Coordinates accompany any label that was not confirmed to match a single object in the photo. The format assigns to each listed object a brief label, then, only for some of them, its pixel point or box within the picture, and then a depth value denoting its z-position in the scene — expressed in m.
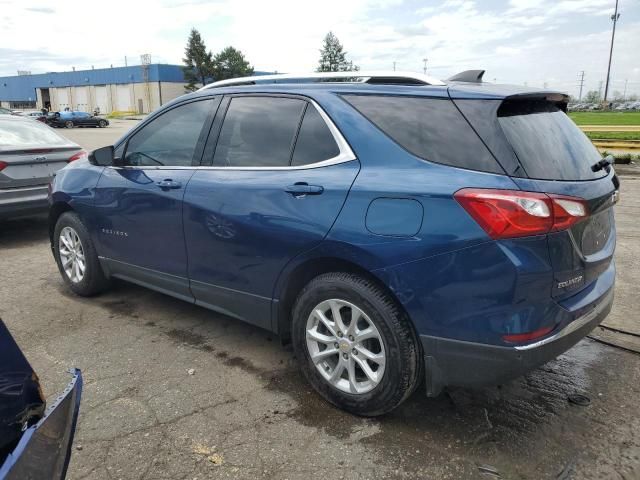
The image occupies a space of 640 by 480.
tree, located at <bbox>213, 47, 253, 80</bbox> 79.56
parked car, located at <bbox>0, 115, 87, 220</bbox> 6.46
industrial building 73.19
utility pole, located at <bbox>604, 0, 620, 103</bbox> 61.16
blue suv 2.41
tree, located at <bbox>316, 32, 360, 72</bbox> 79.81
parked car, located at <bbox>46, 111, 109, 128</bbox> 41.12
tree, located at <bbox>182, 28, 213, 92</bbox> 76.72
